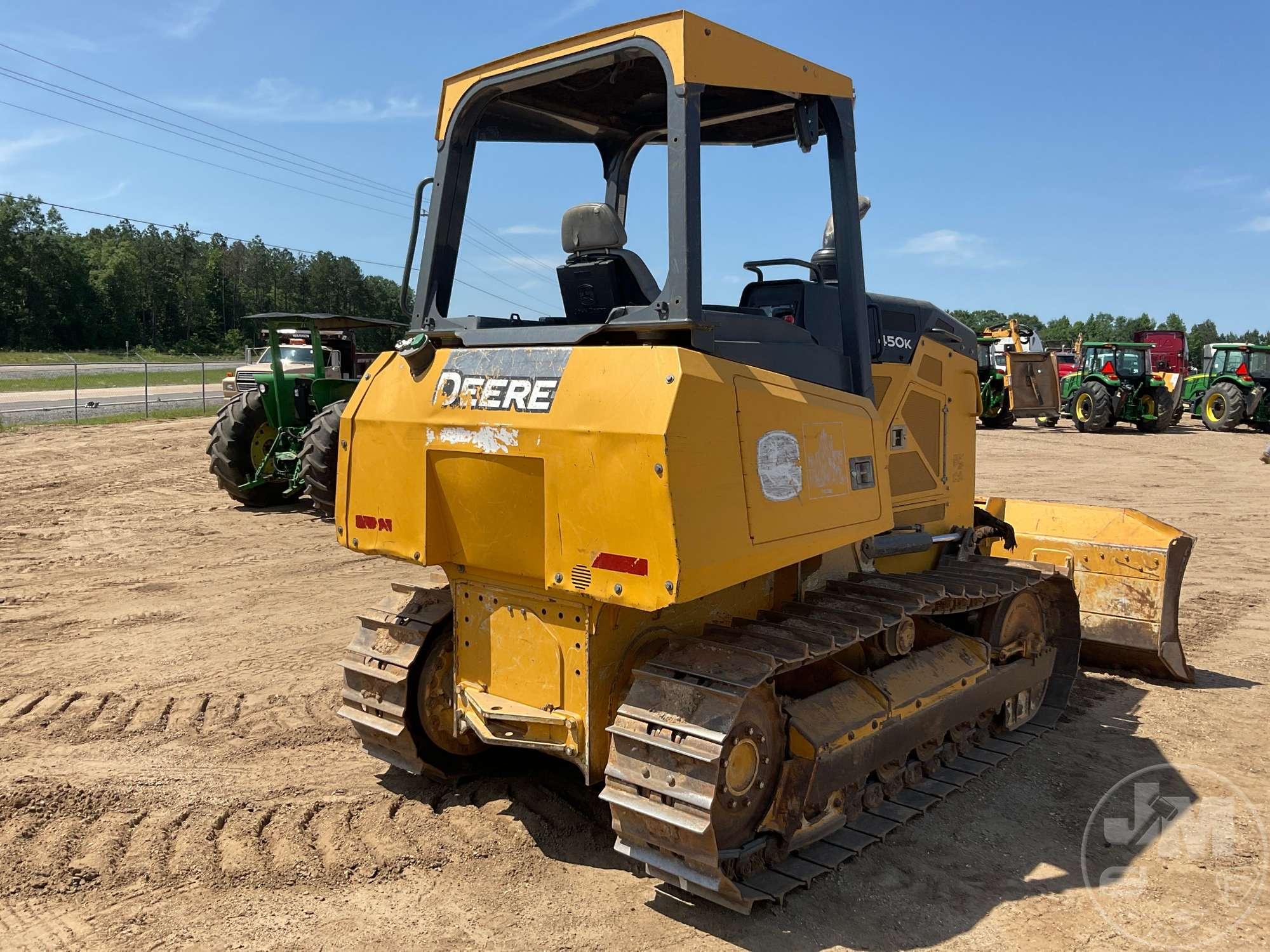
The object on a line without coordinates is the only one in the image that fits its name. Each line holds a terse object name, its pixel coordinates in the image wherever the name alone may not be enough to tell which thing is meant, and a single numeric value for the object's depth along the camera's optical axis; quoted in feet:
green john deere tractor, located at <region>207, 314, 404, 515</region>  40.78
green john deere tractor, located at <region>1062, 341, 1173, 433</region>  82.53
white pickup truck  65.36
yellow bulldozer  10.93
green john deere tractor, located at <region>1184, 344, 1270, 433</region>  84.84
